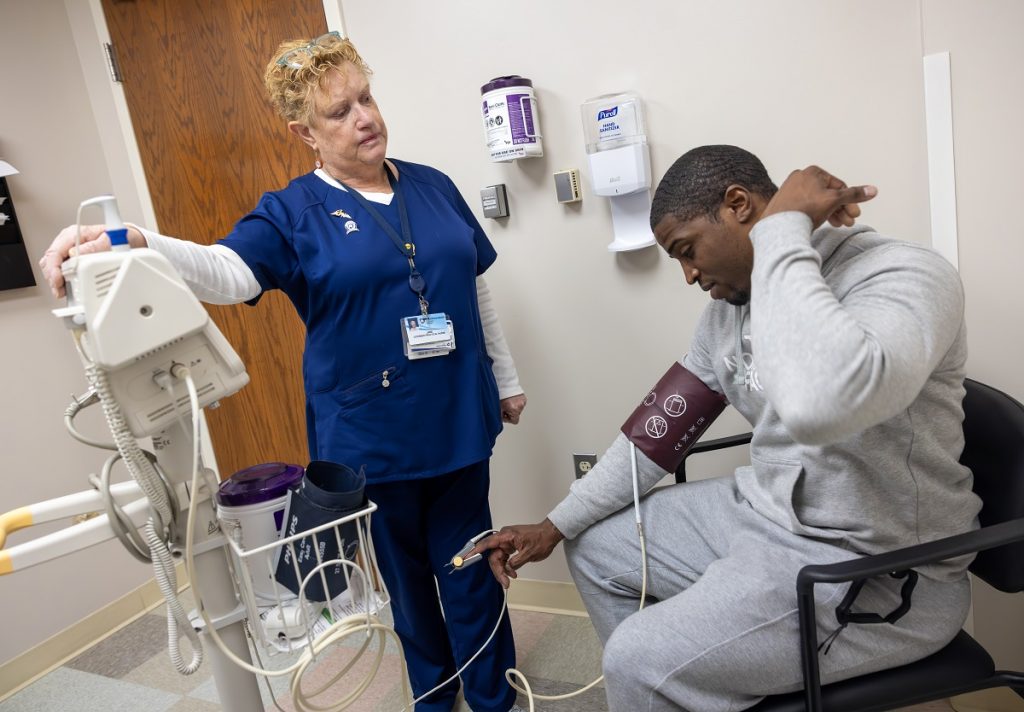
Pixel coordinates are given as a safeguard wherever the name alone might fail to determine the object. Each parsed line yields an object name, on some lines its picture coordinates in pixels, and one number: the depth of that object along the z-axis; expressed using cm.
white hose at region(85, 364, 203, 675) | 74
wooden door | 223
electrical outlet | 201
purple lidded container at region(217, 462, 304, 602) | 87
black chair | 94
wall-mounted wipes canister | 173
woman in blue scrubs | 143
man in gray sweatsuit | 88
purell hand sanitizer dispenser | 166
